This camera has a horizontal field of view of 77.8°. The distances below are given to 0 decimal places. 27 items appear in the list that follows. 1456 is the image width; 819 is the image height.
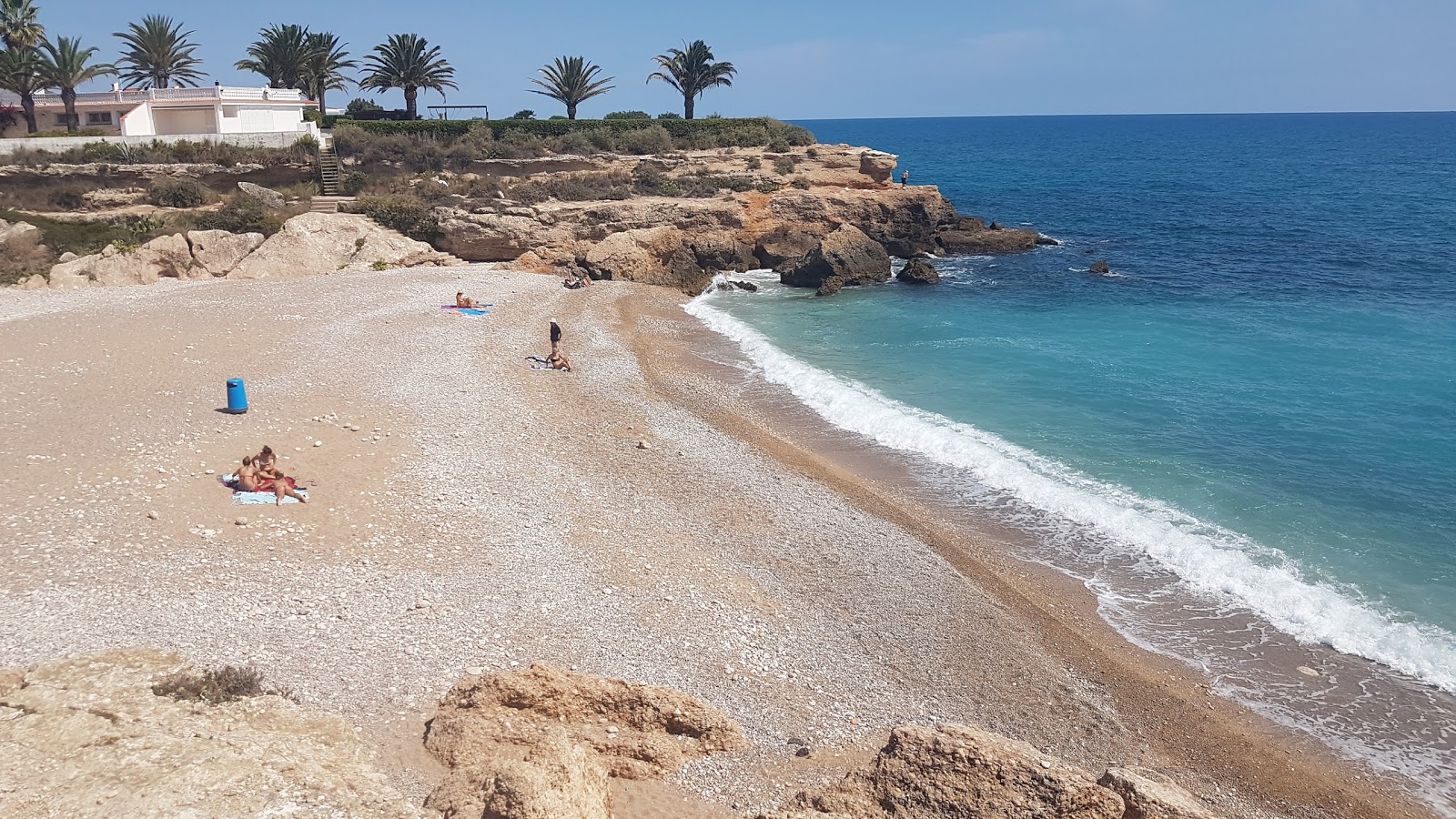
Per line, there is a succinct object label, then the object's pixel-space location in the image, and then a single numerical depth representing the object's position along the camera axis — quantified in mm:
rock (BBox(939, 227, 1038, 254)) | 44500
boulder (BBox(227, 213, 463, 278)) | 31828
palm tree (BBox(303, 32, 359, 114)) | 50781
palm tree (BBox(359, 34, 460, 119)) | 49750
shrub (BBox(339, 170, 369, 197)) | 39781
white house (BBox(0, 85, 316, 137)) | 42375
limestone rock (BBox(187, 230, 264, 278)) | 31391
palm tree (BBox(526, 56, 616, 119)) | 51719
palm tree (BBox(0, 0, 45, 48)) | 42094
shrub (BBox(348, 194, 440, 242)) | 35781
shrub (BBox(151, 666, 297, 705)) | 8102
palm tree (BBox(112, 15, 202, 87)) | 49000
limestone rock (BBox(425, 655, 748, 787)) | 7906
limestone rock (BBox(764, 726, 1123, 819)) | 6297
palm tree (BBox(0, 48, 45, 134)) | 41281
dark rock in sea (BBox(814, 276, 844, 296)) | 34644
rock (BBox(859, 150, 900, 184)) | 43812
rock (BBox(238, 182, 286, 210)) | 36344
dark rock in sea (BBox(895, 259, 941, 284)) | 36438
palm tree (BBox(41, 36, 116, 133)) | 42281
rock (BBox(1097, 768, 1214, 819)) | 6254
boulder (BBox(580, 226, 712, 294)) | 34656
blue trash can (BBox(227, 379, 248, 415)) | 16734
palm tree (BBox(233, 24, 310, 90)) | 49438
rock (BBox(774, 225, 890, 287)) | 35531
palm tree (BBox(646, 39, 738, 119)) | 54250
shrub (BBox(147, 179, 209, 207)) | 36438
